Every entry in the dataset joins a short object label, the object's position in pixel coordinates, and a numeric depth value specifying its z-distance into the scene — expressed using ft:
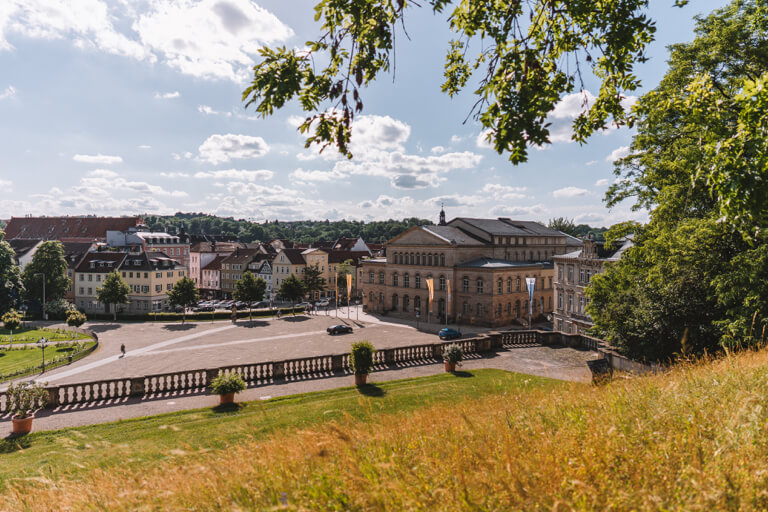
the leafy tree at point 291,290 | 211.41
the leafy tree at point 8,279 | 198.97
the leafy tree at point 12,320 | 160.61
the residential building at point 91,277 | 242.17
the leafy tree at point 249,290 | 202.80
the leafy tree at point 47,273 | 219.00
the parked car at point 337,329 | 156.04
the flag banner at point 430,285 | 167.02
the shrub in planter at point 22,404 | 50.78
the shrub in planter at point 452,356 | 75.00
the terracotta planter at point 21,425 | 50.62
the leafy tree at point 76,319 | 173.88
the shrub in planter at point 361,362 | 68.39
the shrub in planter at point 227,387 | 58.90
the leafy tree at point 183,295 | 193.47
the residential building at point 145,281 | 235.20
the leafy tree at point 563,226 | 392.06
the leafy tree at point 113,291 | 196.71
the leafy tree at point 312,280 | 237.45
